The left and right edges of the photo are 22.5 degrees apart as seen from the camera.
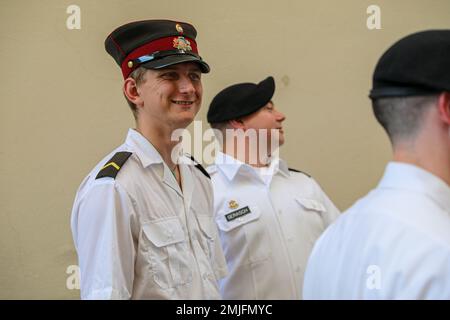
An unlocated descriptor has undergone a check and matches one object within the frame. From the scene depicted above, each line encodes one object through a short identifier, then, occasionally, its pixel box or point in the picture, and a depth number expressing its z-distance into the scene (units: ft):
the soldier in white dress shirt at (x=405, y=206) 6.39
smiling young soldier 8.43
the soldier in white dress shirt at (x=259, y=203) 10.26
